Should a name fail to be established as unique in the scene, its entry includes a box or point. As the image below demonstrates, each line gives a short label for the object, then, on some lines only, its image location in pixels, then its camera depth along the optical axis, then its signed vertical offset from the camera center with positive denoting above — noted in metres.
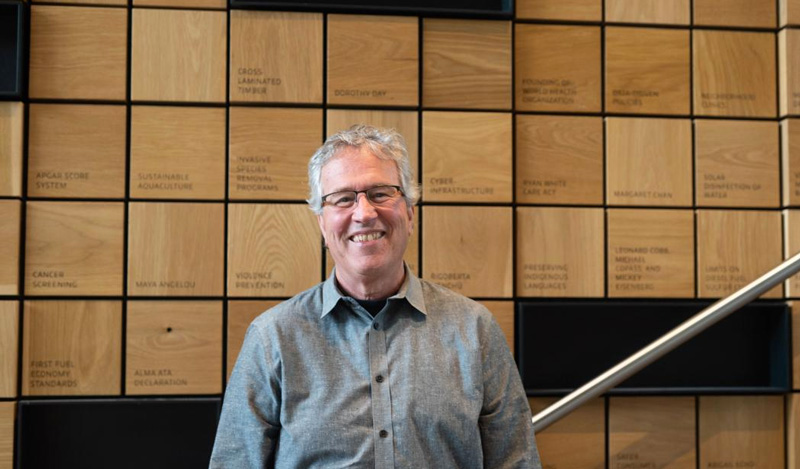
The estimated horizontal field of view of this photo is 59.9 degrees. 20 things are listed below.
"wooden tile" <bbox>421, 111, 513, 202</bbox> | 2.34 +0.33
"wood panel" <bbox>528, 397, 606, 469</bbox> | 2.36 -0.64
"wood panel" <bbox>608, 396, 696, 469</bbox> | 2.38 -0.61
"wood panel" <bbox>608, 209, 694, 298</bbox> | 2.41 +0.00
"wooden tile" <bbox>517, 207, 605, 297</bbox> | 2.38 +0.00
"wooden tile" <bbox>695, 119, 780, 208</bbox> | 2.46 +0.32
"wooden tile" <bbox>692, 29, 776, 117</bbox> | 2.47 +0.65
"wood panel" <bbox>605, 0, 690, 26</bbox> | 2.45 +0.86
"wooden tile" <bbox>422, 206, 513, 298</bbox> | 2.32 +0.01
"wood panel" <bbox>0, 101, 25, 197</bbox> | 2.16 +0.32
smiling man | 1.34 -0.22
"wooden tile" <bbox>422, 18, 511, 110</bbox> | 2.36 +0.63
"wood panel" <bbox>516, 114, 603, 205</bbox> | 2.41 +0.32
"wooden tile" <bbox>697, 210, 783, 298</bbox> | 2.43 +0.02
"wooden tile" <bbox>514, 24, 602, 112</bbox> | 2.42 +0.65
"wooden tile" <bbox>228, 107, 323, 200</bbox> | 2.28 +0.33
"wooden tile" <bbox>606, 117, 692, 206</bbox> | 2.43 +0.33
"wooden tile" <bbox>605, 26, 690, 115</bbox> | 2.44 +0.65
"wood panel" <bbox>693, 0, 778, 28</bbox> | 2.48 +0.87
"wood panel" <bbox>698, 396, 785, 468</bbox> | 2.41 -0.61
